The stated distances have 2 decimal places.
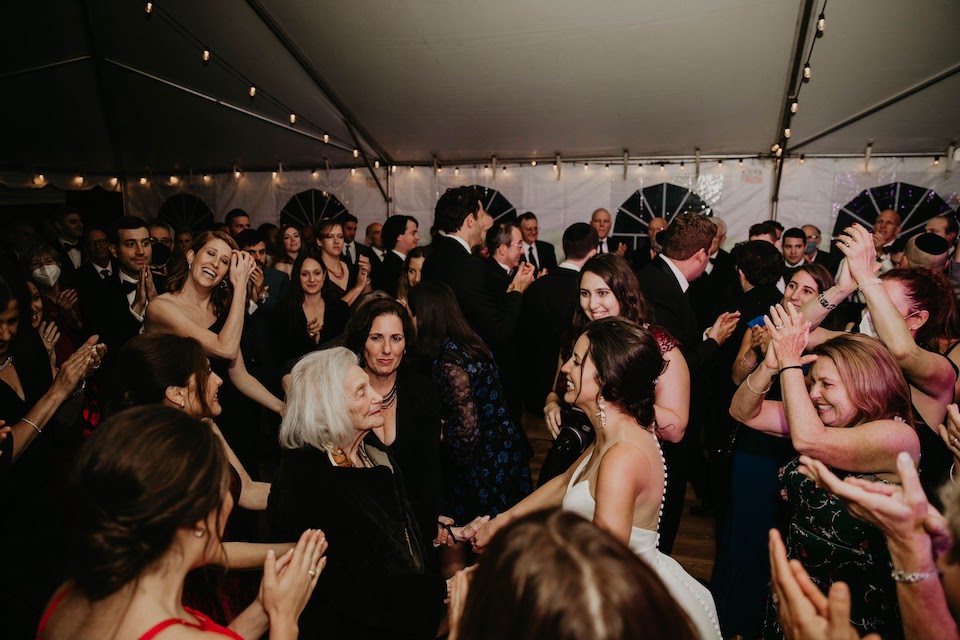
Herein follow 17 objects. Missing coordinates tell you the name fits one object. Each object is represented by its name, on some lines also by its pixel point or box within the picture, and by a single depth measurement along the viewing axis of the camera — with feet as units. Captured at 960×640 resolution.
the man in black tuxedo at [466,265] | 11.16
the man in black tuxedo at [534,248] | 21.25
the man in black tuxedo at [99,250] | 13.41
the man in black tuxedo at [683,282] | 9.51
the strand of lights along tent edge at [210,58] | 17.56
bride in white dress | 5.04
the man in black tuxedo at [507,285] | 14.16
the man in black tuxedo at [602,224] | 22.33
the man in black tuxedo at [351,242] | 21.54
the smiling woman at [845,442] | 5.26
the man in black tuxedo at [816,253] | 19.36
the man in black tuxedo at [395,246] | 16.29
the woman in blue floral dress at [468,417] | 8.32
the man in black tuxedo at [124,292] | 10.24
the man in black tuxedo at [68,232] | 16.98
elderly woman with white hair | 4.96
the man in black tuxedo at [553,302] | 11.94
